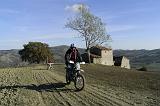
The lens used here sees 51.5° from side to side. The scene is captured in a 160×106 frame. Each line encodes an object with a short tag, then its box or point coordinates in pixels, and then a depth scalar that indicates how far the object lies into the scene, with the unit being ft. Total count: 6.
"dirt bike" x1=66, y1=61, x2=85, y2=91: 27.93
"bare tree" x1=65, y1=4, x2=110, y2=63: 120.96
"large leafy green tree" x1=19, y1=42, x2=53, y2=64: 158.14
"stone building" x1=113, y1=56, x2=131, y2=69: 161.57
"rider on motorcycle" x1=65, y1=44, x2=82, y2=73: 29.05
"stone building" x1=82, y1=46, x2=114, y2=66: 152.71
